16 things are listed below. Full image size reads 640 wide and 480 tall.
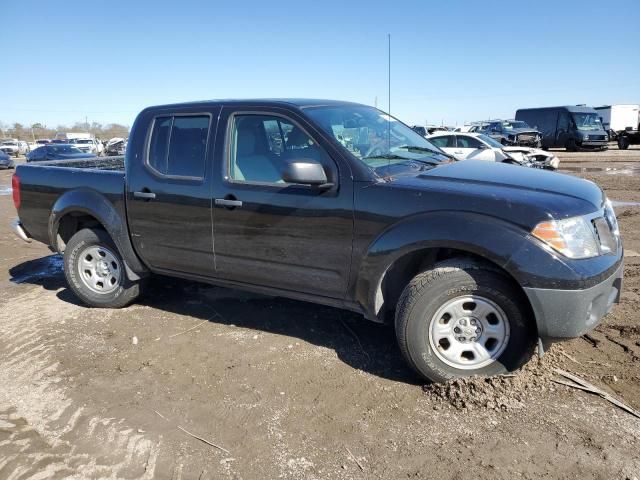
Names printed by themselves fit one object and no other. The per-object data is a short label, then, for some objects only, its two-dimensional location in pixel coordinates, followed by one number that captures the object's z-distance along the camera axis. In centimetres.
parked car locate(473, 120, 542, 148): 2708
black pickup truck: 296
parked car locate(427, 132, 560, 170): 1346
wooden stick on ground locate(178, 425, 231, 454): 281
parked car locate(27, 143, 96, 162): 2322
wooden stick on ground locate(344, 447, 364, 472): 264
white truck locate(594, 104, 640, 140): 3734
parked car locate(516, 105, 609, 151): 2742
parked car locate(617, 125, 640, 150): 2903
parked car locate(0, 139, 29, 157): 3819
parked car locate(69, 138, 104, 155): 3376
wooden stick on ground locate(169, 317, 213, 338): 436
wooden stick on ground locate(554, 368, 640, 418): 300
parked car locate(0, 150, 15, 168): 2708
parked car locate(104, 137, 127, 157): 2849
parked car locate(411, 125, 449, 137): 2292
